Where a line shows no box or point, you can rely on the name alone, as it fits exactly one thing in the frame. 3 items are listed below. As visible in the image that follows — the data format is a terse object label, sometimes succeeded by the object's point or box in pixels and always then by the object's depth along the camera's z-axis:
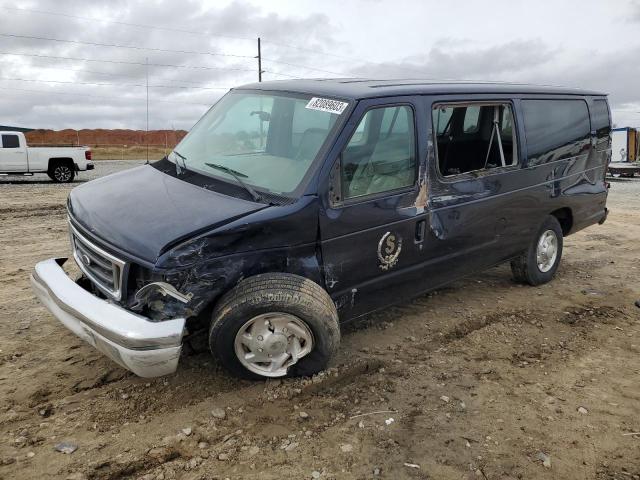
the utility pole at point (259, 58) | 42.94
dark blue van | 3.04
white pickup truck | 16.02
